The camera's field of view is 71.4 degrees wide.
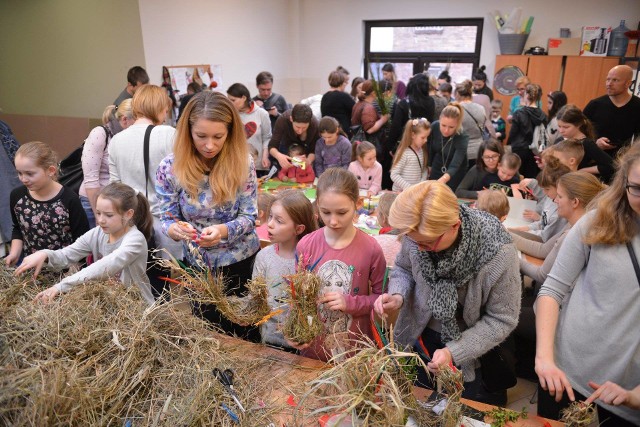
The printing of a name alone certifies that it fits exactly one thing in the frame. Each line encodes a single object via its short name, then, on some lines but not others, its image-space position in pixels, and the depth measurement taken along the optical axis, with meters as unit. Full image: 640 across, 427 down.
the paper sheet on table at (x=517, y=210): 3.38
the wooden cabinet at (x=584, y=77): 7.57
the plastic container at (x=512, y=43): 8.01
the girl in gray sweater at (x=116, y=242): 1.96
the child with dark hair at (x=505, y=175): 3.82
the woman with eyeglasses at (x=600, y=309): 1.38
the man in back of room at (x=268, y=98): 5.54
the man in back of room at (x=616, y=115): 3.99
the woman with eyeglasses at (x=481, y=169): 3.92
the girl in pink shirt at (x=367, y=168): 4.01
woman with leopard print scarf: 1.40
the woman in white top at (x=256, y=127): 4.51
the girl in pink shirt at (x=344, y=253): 1.81
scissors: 1.21
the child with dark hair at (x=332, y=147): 4.20
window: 8.59
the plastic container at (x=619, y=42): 7.34
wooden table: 1.29
